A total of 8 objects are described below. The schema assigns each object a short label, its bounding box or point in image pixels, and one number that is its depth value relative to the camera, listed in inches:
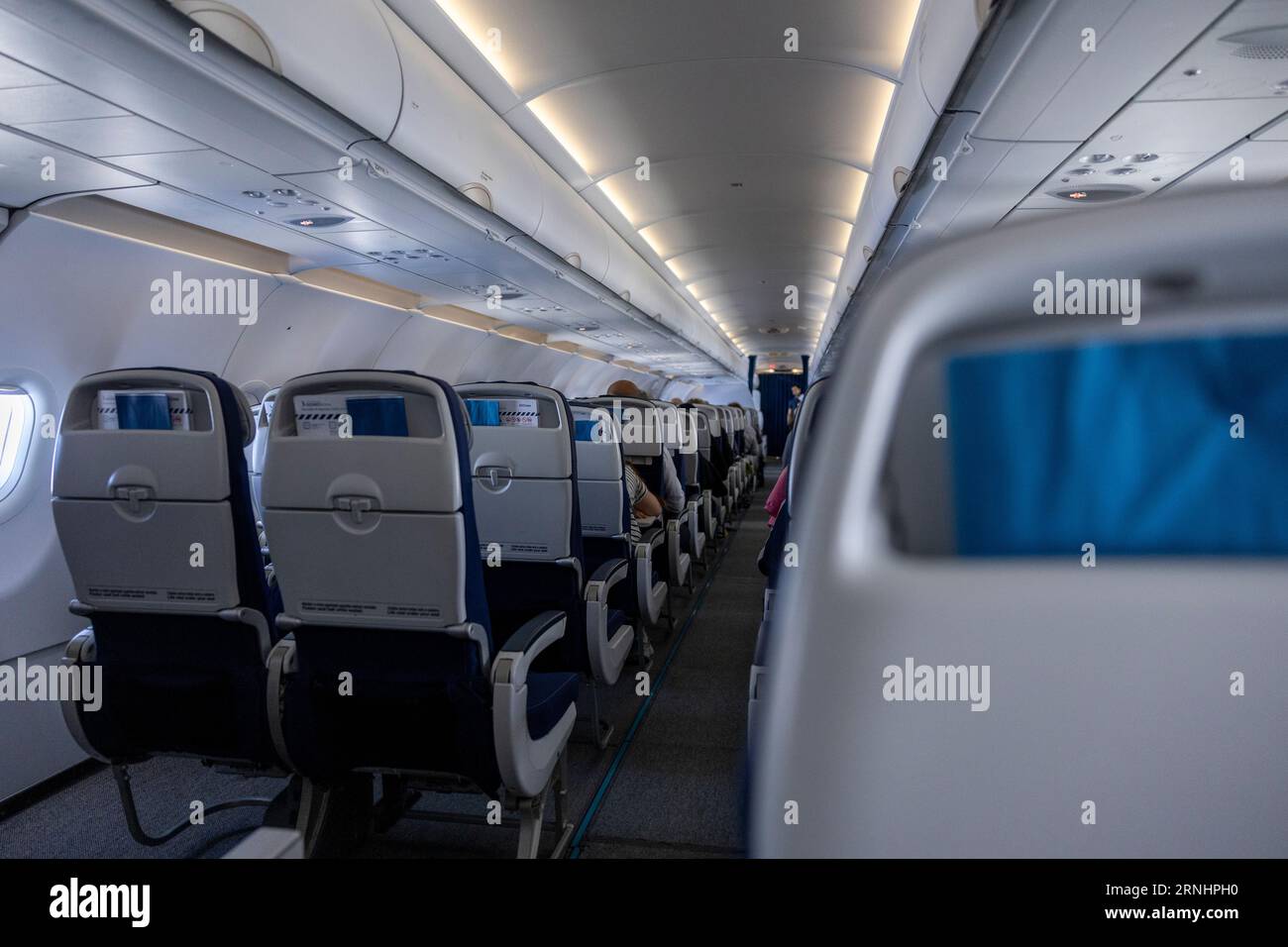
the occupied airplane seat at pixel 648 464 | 192.7
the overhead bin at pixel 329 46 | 105.3
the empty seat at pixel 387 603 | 93.5
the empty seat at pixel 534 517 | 141.1
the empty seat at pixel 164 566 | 106.5
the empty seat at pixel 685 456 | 267.9
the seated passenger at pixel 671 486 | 250.4
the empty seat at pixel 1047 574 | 26.5
